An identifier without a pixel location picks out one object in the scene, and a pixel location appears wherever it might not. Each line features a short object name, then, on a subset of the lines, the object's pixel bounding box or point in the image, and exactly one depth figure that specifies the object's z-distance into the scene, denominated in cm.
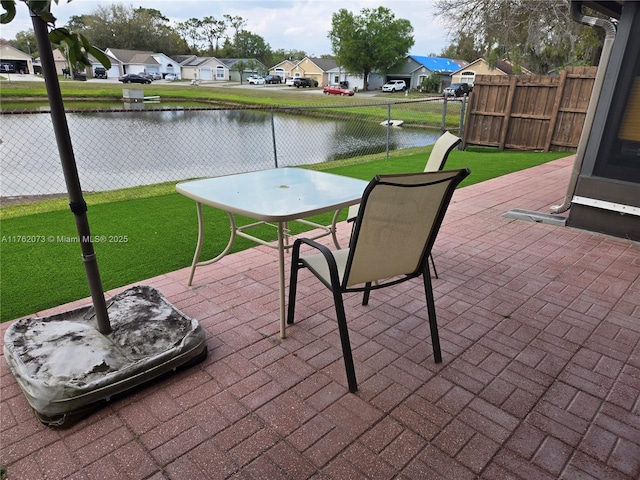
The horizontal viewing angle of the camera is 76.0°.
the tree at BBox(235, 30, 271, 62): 7631
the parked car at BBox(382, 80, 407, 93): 4464
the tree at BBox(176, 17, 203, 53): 7556
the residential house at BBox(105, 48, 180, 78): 5710
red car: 3662
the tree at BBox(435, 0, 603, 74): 1268
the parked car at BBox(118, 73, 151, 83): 4257
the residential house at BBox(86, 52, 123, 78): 5428
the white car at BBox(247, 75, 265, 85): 5444
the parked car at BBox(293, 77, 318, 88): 4781
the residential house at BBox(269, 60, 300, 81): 6359
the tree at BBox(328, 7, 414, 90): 4612
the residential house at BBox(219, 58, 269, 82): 6550
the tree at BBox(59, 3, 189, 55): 6031
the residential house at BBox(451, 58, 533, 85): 4203
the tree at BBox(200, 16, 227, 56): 7656
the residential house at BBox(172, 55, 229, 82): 6419
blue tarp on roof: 4947
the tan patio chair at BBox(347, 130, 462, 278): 265
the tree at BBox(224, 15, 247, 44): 7631
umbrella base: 161
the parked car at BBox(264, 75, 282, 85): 5528
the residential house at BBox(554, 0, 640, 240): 344
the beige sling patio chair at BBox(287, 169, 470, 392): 166
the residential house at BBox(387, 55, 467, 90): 4881
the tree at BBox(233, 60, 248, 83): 6469
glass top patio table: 211
